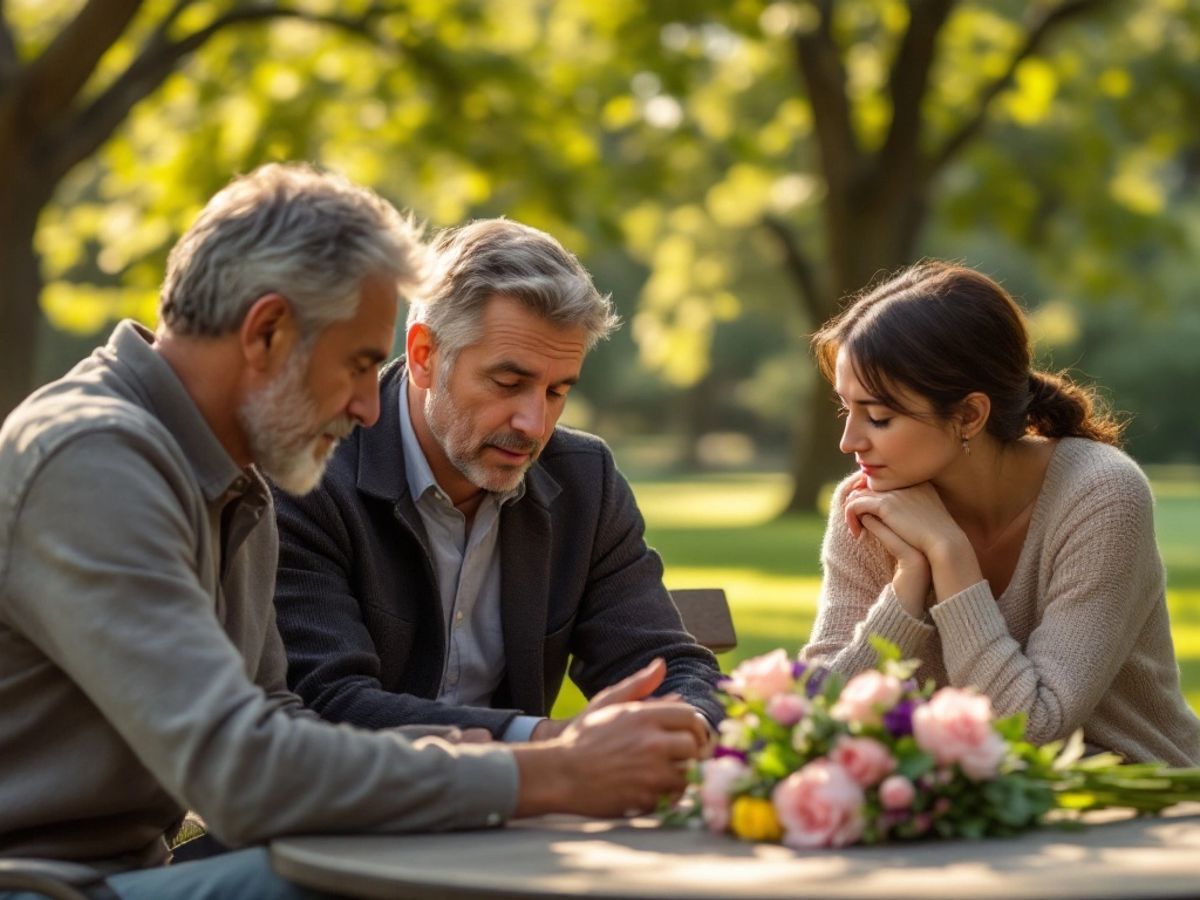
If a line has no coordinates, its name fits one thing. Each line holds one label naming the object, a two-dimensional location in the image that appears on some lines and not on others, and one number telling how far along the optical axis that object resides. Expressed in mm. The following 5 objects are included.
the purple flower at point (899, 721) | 2855
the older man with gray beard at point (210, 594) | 2854
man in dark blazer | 4352
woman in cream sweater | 4180
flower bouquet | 2797
